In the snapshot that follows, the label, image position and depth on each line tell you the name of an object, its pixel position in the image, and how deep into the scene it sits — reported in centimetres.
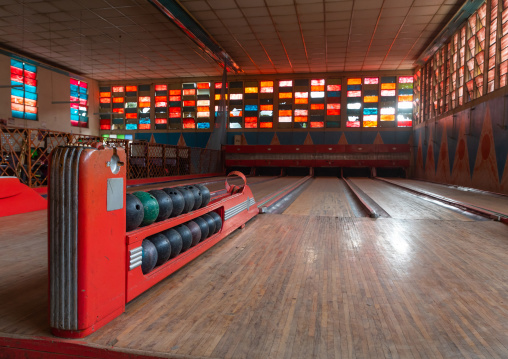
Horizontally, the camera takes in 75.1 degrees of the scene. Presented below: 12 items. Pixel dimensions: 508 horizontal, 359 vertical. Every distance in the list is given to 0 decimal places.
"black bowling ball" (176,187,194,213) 240
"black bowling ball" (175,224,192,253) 232
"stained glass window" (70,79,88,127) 1554
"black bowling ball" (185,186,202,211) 258
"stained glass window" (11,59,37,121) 1248
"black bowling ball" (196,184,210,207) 277
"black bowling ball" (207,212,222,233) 298
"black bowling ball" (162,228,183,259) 215
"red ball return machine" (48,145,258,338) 134
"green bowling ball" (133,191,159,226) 193
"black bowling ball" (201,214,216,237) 282
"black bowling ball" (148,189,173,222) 207
